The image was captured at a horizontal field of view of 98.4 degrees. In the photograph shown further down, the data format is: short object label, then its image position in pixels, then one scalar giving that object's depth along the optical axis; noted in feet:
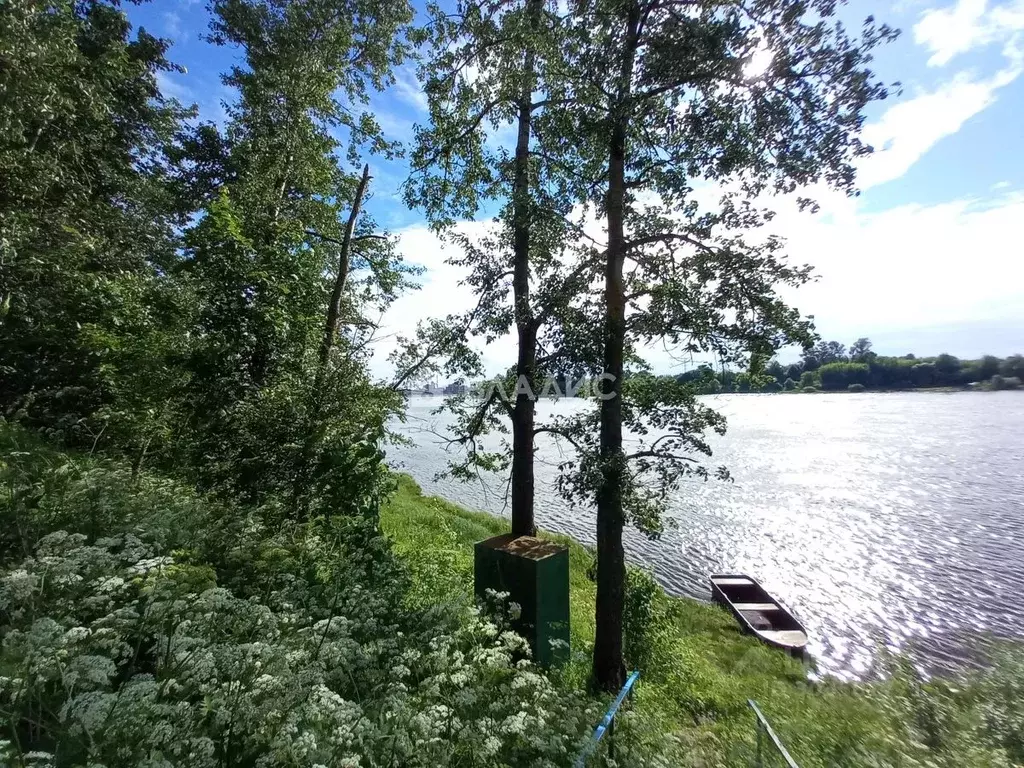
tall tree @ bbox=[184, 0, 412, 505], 21.74
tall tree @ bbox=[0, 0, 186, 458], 22.43
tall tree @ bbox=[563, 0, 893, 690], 18.97
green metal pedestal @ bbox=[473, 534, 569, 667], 22.09
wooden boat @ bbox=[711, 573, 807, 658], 41.06
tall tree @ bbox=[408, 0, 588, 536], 24.89
